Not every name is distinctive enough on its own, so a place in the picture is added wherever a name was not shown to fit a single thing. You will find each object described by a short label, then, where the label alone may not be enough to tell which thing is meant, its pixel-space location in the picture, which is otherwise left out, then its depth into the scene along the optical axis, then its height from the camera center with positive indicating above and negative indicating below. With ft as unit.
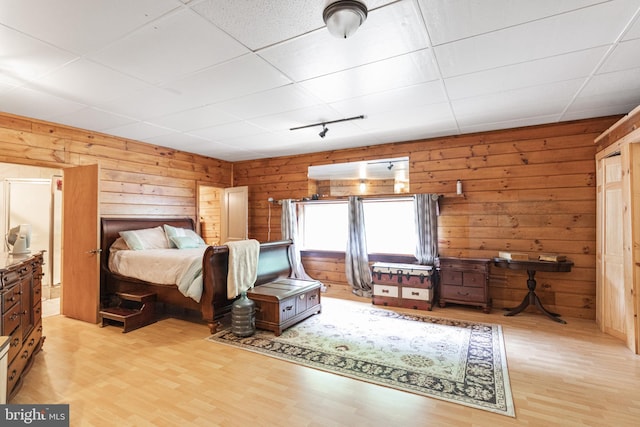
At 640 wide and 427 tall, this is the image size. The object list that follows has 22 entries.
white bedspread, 11.56 -2.00
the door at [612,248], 10.46 -1.14
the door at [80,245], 12.41 -1.14
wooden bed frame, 11.52 -2.46
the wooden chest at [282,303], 11.08 -3.27
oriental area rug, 7.62 -4.22
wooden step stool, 11.60 -3.73
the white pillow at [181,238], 15.46 -1.07
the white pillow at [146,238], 14.06 -1.01
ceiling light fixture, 5.56 +3.71
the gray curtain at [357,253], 17.08 -2.04
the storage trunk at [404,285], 14.05 -3.21
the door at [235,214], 19.99 +0.20
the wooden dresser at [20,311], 7.06 -2.44
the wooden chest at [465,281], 13.48 -2.91
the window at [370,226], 17.01 -0.53
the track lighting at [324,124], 12.50 +4.00
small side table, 12.13 -2.10
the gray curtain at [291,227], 18.88 -0.63
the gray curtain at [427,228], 15.28 -0.57
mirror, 16.92 +2.30
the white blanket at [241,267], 11.63 -1.94
